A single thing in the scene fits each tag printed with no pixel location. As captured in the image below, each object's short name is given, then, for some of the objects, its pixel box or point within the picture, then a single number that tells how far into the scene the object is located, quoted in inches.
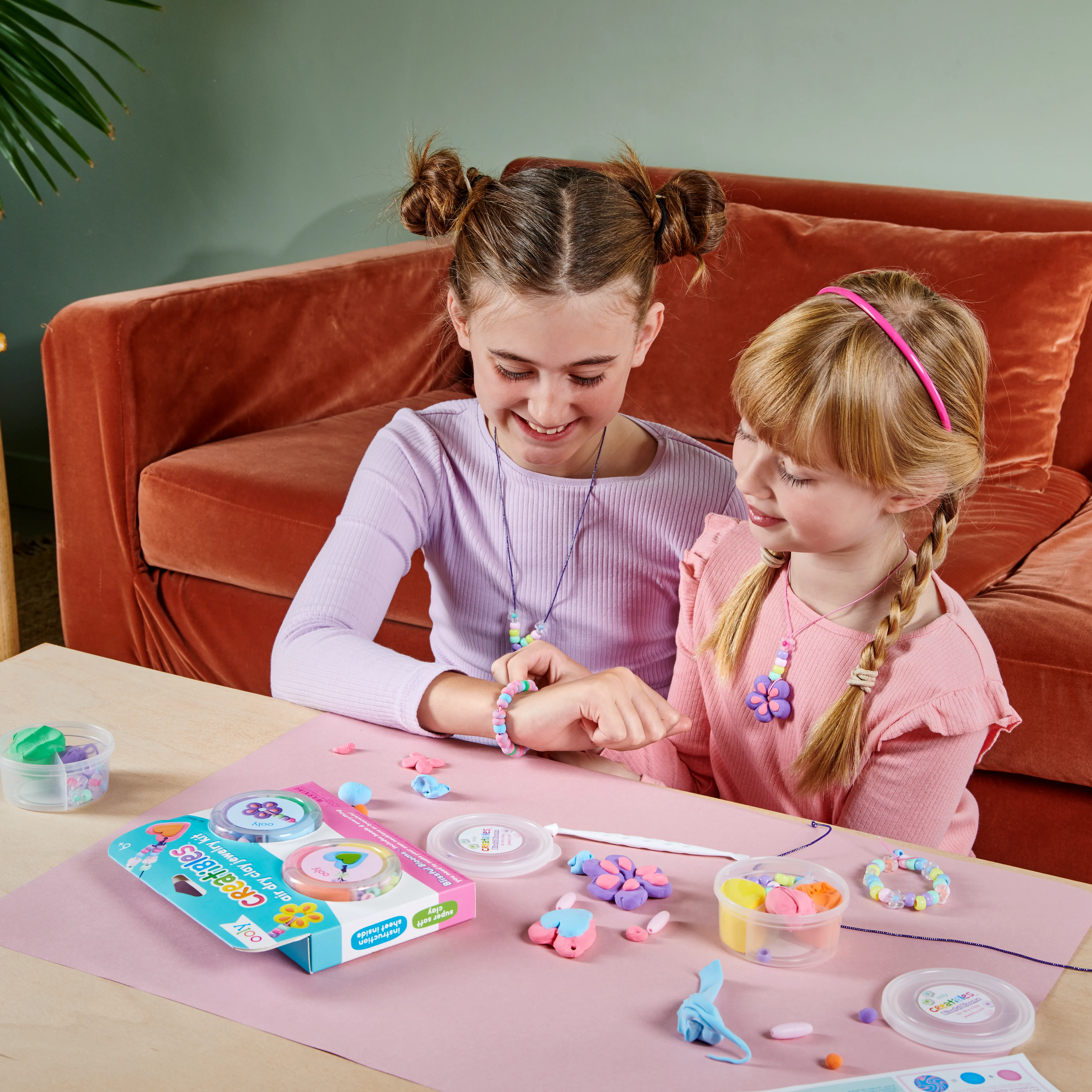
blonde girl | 36.8
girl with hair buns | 37.3
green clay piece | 31.3
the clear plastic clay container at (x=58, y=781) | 31.1
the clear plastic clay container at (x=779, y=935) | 26.4
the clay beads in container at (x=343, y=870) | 26.4
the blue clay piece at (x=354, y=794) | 32.2
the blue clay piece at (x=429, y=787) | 33.0
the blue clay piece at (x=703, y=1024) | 23.6
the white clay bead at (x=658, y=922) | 27.4
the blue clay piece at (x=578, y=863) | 29.7
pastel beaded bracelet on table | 28.7
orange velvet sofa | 73.6
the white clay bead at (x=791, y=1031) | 23.9
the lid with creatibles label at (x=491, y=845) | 29.6
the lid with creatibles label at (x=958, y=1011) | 23.8
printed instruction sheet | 22.5
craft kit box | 25.2
